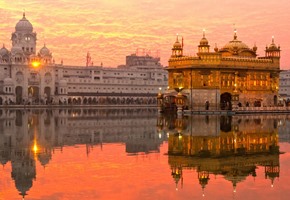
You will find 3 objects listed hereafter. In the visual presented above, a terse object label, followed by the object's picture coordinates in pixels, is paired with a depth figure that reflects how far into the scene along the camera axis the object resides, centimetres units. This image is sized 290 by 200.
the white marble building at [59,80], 11375
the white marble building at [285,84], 14300
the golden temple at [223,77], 5984
